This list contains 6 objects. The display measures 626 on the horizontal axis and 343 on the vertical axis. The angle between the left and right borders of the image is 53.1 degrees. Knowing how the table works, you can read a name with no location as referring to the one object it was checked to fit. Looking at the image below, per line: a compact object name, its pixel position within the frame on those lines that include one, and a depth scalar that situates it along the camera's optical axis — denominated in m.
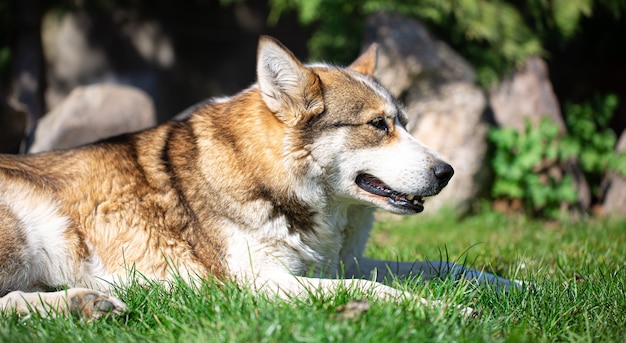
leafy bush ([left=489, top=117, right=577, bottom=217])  7.12
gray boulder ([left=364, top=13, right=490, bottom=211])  7.13
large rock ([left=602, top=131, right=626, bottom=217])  7.32
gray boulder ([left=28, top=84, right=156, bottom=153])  6.35
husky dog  3.38
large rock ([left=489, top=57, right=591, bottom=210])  7.53
